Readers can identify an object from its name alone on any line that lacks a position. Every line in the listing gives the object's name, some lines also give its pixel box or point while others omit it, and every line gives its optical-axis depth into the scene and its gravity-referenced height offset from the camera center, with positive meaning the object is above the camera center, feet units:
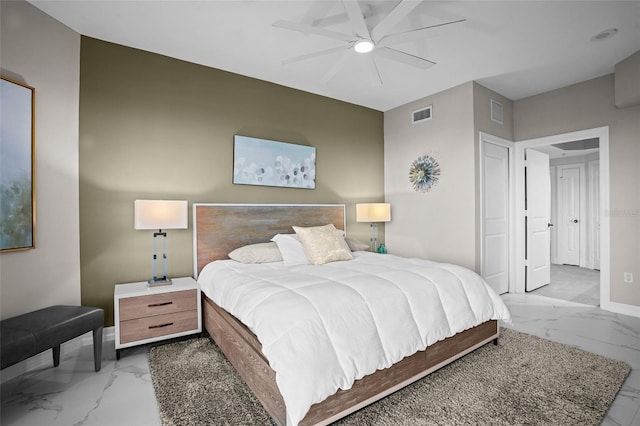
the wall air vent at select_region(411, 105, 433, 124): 14.78 +4.83
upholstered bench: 5.91 -2.45
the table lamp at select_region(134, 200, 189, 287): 9.11 -0.06
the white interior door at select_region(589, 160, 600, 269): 20.75 +0.31
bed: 5.50 -2.85
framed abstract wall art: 7.25 +1.21
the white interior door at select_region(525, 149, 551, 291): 15.43 -0.28
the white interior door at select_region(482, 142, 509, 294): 13.85 -0.13
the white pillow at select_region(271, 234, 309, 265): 10.53 -1.24
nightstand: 8.37 -2.76
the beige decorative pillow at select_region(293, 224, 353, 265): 10.35 -1.08
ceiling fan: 6.74 +4.48
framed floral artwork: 12.29 +2.15
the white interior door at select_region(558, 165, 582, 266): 21.94 -0.17
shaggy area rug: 5.93 -3.88
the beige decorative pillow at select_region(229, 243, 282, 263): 10.56 -1.36
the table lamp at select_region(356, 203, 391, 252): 14.94 +0.08
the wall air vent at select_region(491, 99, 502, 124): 14.15 +4.72
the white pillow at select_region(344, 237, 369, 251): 12.64 -1.29
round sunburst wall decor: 14.57 +1.96
